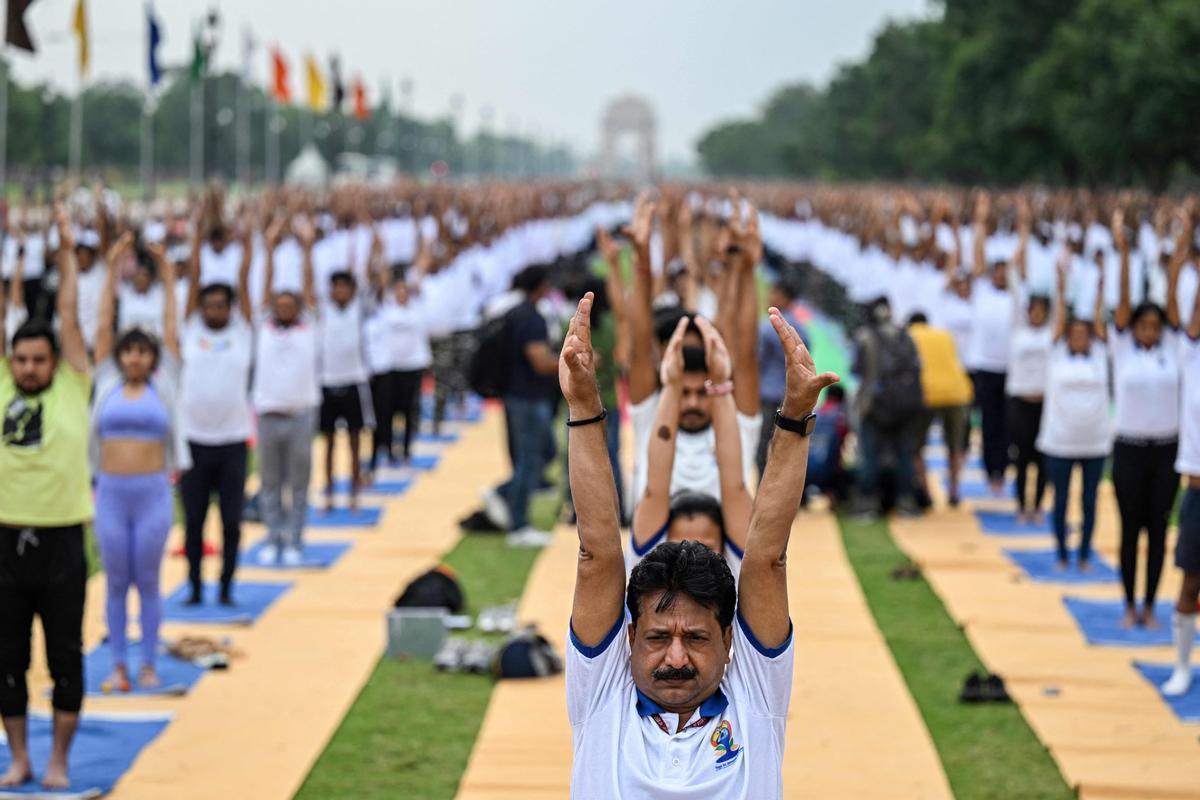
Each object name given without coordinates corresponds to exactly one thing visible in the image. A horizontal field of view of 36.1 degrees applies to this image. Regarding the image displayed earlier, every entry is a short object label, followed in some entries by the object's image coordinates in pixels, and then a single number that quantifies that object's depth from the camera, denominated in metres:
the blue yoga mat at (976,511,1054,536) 14.52
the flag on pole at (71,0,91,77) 30.00
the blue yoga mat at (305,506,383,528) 14.81
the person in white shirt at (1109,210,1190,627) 10.51
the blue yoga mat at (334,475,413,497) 16.42
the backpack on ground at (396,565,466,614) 10.95
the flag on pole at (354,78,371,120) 58.03
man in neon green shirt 7.54
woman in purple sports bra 9.27
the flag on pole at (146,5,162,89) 34.88
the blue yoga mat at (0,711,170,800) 7.79
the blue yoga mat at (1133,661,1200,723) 9.09
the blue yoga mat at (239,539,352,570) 12.96
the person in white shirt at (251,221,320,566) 12.14
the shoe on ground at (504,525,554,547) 13.81
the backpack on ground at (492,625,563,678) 9.85
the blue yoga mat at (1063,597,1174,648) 10.73
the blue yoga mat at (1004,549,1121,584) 12.63
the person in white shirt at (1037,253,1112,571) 12.29
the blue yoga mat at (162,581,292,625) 11.25
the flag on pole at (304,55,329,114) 50.75
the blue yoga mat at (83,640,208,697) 9.47
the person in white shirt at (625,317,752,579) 6.21
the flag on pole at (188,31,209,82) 35.62
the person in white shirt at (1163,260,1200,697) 9.23
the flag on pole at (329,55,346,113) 47.03
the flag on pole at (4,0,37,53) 14.45
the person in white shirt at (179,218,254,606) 11.09
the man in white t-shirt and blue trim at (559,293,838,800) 4.13
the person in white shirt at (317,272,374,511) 14.61
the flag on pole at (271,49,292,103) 48.72
